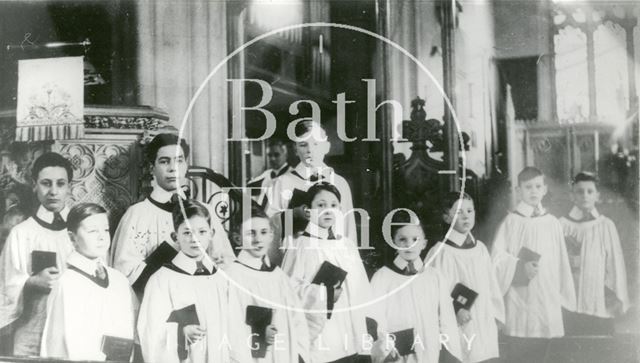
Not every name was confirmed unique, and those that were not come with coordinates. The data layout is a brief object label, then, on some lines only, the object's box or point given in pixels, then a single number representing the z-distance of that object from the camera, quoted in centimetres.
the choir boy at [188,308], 255
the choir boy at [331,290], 253
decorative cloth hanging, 275
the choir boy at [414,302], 250
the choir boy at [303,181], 257
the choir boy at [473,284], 251
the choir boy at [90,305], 263
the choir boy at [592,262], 251
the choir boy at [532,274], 251
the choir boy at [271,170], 262
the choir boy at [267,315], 253
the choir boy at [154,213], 263
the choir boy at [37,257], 270
